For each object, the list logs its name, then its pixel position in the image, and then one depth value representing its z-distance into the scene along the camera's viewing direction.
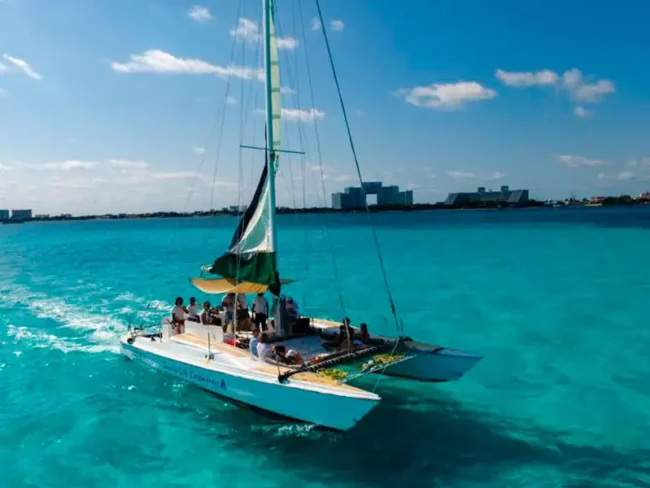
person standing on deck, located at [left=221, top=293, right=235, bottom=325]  14.61
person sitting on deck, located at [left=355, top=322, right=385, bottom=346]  12.69
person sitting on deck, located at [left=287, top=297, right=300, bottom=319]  13.68
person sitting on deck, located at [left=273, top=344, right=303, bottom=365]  11.47
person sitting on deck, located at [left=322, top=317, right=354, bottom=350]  12.23
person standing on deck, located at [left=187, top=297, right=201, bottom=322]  15.48
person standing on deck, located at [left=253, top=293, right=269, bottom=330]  14.38
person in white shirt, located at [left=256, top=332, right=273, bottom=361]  11.85
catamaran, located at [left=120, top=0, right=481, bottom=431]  10.23
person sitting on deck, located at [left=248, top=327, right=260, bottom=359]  12.27
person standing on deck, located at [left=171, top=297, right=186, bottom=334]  15.40
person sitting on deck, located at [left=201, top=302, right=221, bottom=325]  15.02
